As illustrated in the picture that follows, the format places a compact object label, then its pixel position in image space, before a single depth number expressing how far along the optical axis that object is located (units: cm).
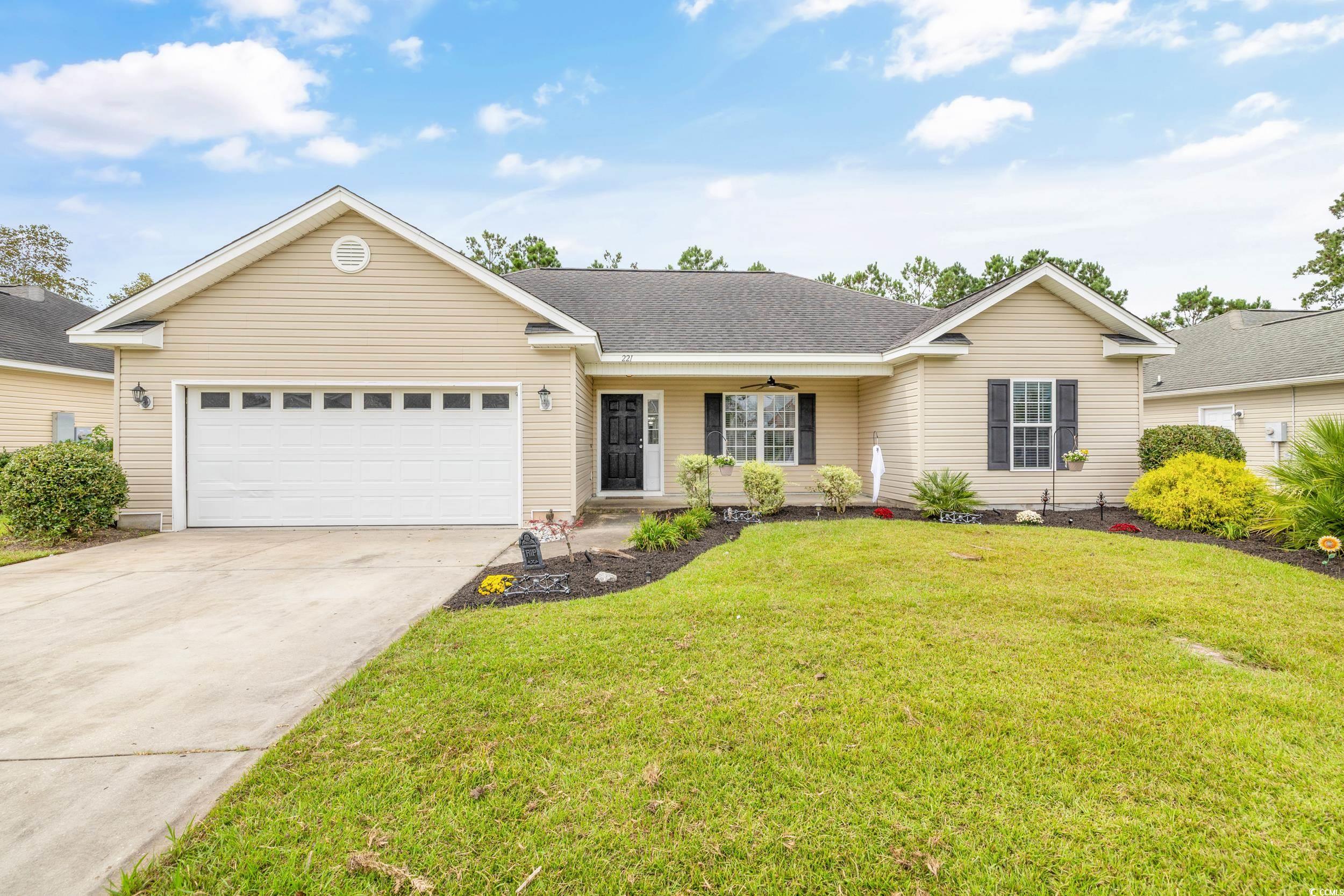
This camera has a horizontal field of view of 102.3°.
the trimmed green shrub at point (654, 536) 650
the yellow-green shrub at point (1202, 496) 703
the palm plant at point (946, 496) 833
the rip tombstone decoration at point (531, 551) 547
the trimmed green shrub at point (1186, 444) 864
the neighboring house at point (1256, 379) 1126
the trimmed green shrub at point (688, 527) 699
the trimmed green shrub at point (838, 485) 888
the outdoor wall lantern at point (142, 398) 799
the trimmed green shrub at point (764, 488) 868
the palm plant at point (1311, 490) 584
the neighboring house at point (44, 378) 1204
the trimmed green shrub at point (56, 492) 700
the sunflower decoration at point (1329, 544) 529
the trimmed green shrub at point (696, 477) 886
